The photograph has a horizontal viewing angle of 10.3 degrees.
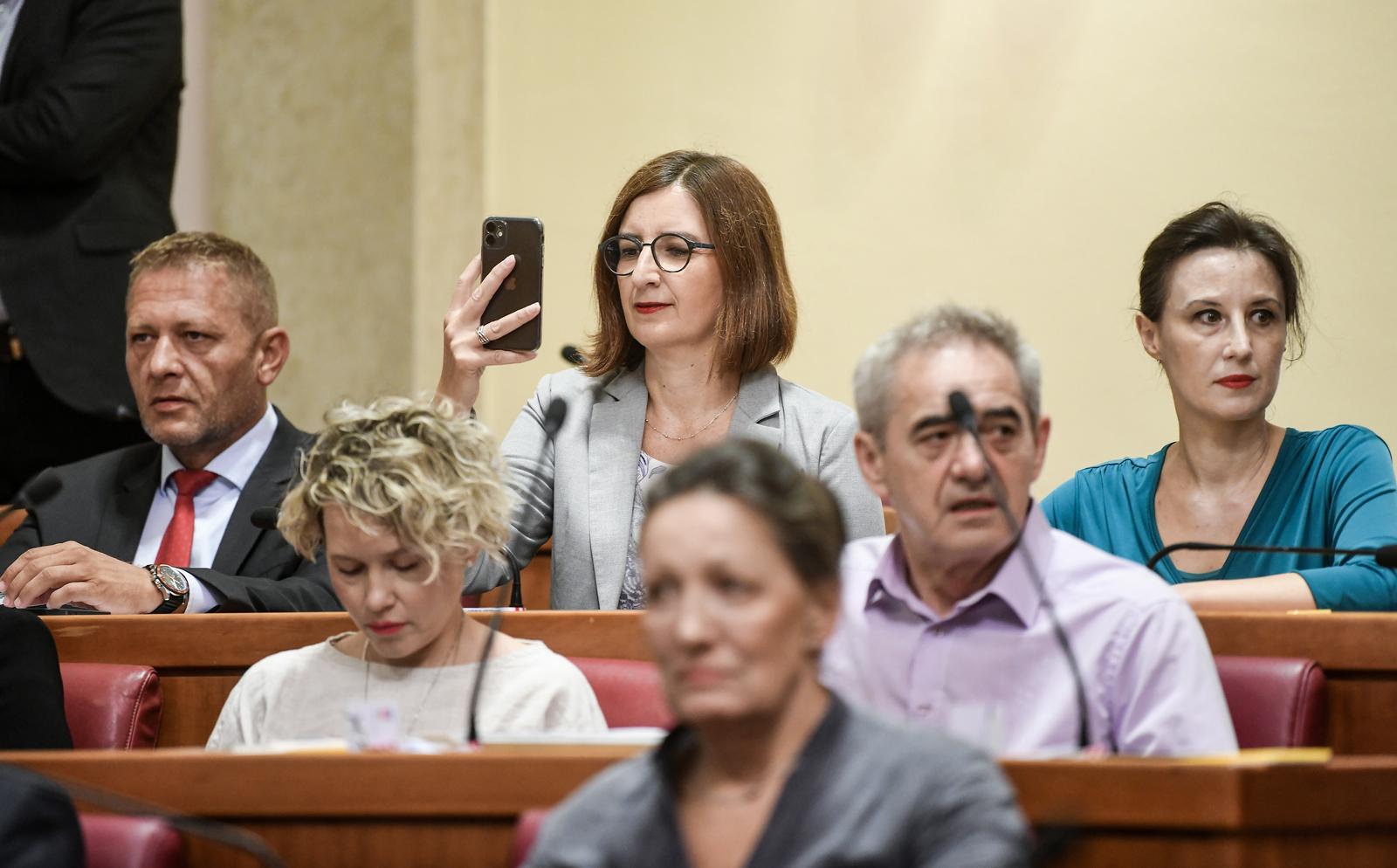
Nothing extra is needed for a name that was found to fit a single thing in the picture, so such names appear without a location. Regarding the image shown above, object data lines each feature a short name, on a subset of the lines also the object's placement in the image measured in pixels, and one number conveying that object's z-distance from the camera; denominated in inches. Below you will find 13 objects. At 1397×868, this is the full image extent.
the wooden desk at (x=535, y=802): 292.4
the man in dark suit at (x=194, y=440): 333.4
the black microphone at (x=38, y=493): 307.1
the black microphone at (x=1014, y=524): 301.0
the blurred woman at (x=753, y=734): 277.9
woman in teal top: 324.7
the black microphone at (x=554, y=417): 310.6
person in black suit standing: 345.4
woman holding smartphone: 325.7
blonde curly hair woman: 309.0
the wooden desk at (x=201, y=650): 316.3
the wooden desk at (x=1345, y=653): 310.2
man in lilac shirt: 301.5
